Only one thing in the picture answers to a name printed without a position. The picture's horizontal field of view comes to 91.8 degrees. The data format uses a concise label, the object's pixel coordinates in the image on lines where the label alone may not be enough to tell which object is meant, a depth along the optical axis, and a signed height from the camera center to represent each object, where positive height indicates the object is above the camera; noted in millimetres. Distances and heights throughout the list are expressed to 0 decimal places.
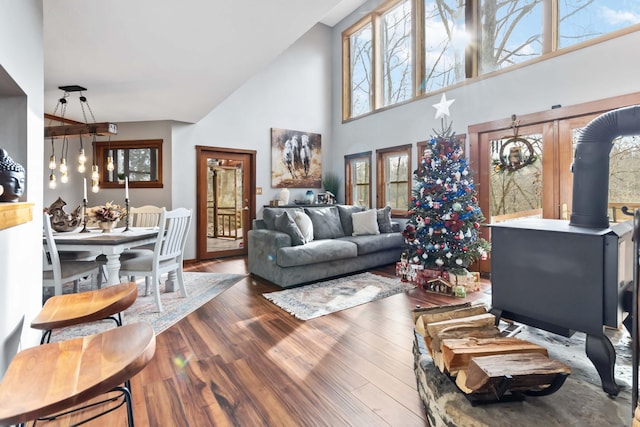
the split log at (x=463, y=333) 1477 -610
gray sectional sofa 3713 -454
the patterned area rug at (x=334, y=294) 3002 -941
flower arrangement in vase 3260 -69
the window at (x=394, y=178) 5473 +570
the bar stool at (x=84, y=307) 1212 -424
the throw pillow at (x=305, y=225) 4203 -220
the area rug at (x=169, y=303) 2607 -959
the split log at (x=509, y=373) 1155 -618
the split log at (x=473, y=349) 1290 -608
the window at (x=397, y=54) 5465 +2861
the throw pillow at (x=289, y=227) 3918 -238
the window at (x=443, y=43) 4578 +2557
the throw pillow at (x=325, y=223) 4609 -218
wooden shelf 924 -13
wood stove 1415 -275
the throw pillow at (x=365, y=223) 4820 -221
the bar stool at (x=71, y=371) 757 -472
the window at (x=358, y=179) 6227 +625
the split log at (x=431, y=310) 1786 -590
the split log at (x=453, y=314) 1684 -582
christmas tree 3627 -64
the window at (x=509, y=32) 3770 +2259
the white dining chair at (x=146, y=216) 4375 -94
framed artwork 6184 +1044
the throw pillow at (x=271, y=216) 4242 -95
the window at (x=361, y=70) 6285 +2913
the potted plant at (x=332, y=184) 6742 +542
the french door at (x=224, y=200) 5438 +173
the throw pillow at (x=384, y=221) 4961 -196
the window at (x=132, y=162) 5207 +803
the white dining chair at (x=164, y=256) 2926 -465
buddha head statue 1046 +107
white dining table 2656 -309
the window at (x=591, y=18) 3029 +1971
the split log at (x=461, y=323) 1542 -581
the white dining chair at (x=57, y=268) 2549 -521
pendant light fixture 3467 +914
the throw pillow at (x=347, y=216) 4965 -116
